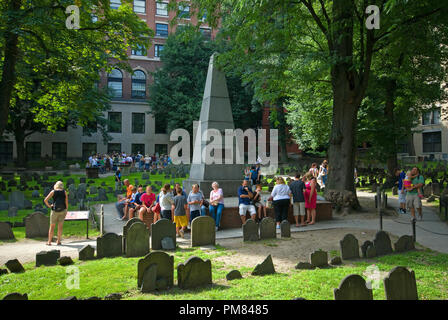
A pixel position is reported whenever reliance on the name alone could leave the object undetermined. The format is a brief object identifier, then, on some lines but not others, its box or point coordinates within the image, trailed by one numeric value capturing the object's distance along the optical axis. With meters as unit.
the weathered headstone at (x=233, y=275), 5.58
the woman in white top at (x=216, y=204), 10.05
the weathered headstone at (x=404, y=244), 7.46
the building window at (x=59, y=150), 42.97
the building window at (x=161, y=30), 46.31
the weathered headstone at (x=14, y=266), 6.14
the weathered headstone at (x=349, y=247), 6.86
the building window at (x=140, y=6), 44.88
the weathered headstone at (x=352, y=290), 3.99
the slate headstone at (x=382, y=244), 7.16
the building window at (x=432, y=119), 44.08
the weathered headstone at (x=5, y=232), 9.14
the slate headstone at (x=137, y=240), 7.18
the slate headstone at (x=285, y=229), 9.15
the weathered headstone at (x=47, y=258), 6.59
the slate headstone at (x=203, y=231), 8.20
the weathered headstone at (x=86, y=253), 6.96
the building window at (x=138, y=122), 46.78
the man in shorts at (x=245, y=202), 10.15
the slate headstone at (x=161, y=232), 7.78
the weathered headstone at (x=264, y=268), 5.90
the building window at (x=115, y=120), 44.59
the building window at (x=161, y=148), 47.66
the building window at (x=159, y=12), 45.50
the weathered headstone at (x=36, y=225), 9.48
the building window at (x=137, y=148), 46.75
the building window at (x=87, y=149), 44.31
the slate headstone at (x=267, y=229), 8.95
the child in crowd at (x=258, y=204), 10.43
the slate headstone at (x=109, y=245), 7.14
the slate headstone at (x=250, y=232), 8.73
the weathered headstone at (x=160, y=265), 5.14
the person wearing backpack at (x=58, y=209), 8.70
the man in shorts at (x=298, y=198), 10.91
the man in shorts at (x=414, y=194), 10.99
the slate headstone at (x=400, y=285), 4.23
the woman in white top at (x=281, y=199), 10.23
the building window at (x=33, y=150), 41.52
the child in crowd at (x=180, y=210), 9.45
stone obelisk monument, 13.09
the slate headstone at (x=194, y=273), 5.19
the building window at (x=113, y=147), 45.53
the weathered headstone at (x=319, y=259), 6.30
